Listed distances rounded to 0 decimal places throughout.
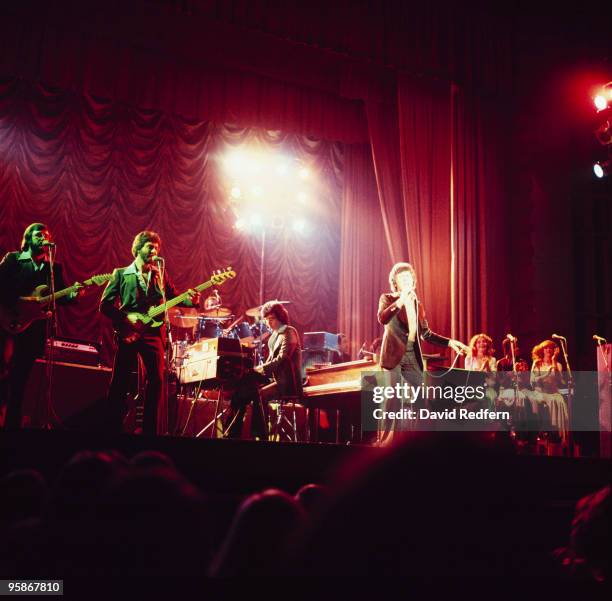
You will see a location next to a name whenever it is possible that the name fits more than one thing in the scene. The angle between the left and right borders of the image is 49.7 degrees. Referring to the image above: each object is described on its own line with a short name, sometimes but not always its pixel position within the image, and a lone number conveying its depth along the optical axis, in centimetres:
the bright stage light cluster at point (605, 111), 955
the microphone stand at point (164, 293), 566
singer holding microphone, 628
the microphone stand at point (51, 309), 544
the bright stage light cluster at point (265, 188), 1256
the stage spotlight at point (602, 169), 974
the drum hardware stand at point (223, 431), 708
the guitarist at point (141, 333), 539
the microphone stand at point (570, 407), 839
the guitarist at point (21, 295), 527
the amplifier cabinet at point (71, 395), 771
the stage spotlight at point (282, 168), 1284
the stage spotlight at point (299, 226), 1306
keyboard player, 711
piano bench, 852
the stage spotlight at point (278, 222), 1298
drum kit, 930
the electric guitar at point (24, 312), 534
